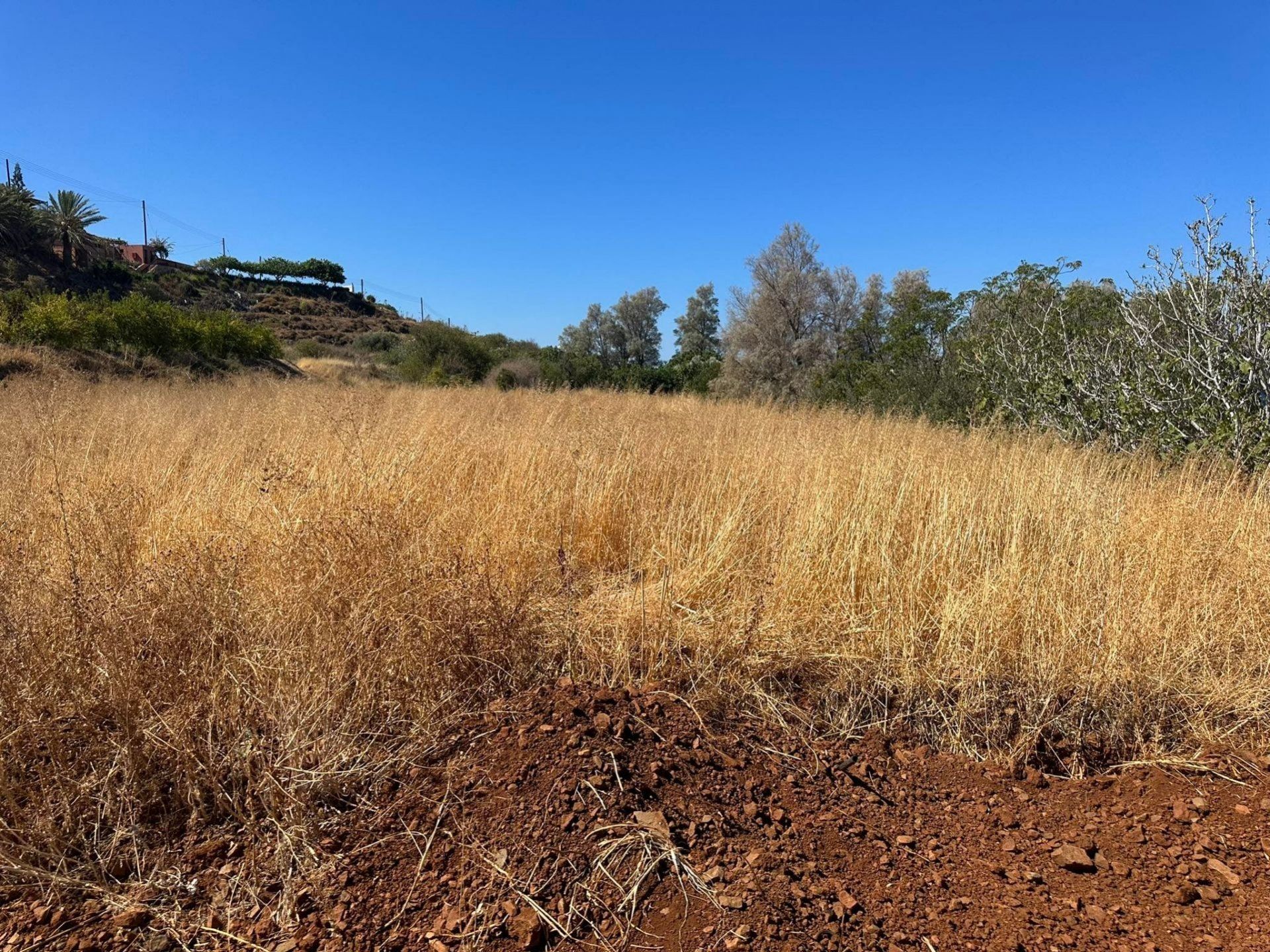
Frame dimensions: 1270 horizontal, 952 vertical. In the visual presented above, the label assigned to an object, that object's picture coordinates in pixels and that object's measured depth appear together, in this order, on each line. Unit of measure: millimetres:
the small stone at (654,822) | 1653
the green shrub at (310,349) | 34750
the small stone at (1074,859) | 1646
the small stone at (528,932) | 1380
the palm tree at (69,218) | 33469
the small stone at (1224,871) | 1592
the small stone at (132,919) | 1456
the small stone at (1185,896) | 1530
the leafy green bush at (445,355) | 22781
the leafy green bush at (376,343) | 40250
